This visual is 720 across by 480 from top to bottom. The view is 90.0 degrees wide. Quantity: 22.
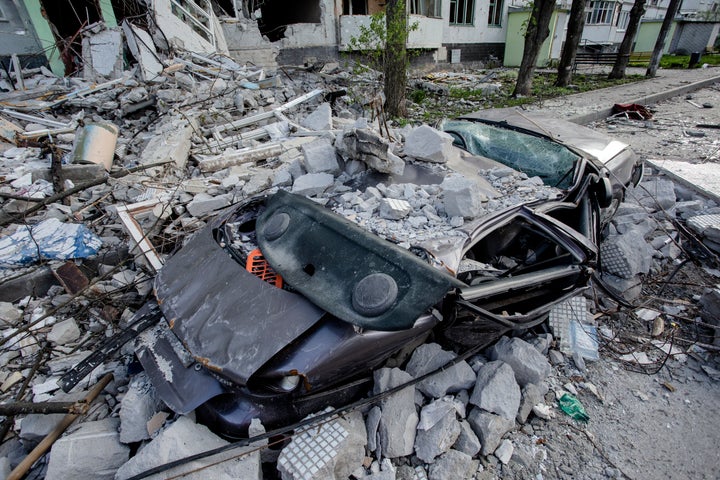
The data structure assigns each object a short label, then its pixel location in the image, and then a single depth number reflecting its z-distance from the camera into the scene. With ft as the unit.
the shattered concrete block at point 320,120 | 20.02
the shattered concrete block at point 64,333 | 8.64
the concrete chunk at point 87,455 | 4.97
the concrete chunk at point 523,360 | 6.93
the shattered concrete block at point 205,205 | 11.73
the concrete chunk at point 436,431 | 5.82
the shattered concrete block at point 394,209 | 7.17
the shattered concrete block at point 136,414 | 5.41
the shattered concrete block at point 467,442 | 5.98
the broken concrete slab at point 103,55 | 25.49
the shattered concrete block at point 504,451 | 6.14
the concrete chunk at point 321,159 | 9.76
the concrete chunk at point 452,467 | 5.65
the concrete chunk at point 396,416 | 5.82
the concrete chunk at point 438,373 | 6.40
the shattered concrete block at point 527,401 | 6.73
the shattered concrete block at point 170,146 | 15.92
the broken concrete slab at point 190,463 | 4.73
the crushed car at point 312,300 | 4.99
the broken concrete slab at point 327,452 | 4.89
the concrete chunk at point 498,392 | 6.32
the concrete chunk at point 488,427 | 6.08
